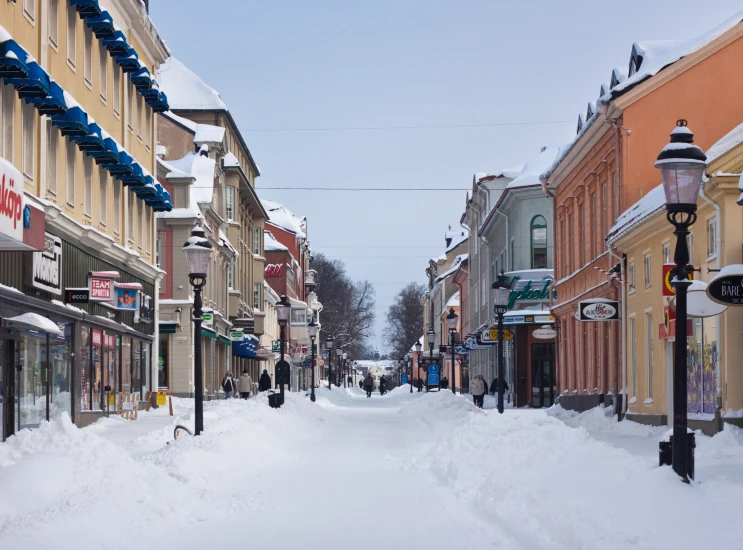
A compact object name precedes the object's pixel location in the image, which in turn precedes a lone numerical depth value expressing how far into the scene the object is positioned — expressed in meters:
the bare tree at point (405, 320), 162.88
